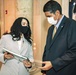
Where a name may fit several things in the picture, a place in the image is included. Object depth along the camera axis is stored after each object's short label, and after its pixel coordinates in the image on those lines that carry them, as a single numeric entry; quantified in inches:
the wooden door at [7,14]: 147.5
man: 71.0
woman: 95.3
